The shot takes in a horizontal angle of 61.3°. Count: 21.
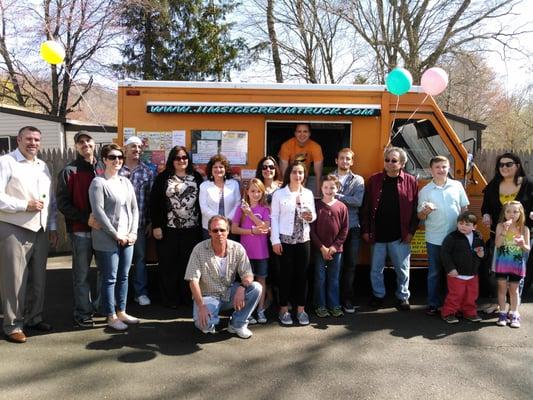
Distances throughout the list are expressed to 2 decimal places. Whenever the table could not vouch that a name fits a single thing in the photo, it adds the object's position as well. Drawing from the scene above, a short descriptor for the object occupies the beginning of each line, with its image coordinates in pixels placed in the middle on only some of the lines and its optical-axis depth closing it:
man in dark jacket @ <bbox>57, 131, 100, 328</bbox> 4.38
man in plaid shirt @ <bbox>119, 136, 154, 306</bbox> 5.01
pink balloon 5.08
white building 13.59
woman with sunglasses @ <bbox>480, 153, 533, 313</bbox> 4.86
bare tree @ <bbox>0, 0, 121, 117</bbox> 18.55
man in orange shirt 5.26
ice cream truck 5.24
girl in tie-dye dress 4.58
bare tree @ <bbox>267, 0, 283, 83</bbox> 21.37
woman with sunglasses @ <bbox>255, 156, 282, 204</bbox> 4.70
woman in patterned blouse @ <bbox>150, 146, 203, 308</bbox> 4.87
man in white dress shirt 4.04
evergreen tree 17.33
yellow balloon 5.27
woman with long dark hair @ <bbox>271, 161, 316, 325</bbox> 4.46
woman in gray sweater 4.20
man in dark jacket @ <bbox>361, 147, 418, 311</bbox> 4.88
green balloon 4.86
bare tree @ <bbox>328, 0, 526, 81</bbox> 19.92
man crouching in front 4.05
